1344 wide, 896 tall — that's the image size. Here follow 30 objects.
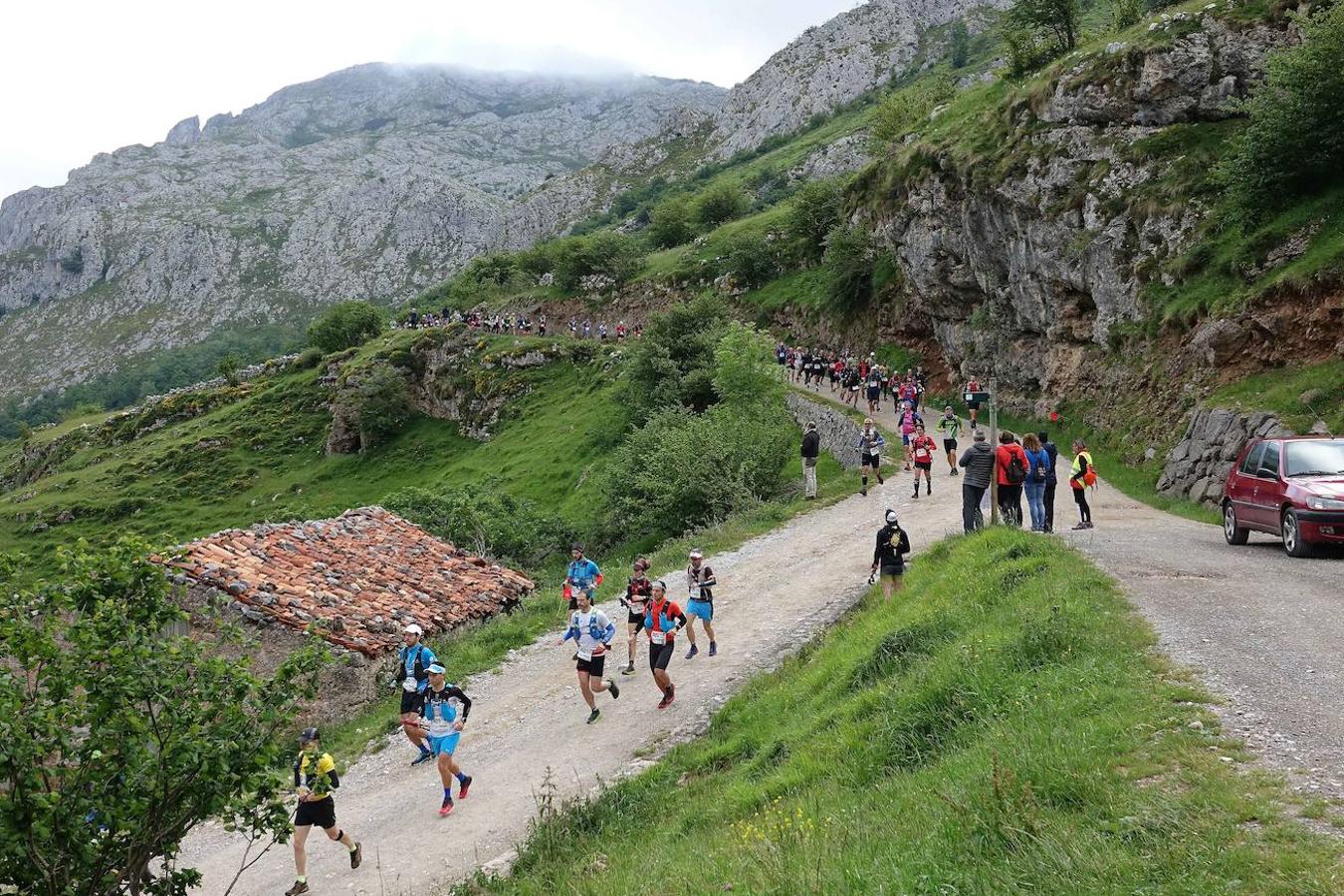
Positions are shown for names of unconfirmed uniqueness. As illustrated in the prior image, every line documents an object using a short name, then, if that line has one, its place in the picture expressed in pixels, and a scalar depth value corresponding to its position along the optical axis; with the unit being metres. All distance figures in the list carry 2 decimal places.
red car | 12.87
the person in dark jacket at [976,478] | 15.79
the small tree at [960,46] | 119.38
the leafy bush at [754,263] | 61.06
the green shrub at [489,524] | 29.11
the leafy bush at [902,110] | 56.79
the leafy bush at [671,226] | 85.88
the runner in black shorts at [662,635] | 12.95
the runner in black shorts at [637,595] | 14.66
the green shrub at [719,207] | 87.12
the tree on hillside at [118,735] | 6.15
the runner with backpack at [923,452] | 23.17
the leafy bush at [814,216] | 57.59
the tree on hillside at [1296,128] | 19.50
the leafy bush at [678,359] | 42.38
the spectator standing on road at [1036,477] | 15.99
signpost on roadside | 15.42
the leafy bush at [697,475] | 27.83
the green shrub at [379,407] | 62.00
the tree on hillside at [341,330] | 84.19
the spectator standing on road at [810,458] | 26.48
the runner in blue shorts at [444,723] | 11.21
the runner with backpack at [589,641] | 13.30
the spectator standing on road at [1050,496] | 16.27
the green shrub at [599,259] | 73.25
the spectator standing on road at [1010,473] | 15.37
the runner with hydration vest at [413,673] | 12.51
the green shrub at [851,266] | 46.59
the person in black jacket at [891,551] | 14.42
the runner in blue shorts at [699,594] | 14.91
